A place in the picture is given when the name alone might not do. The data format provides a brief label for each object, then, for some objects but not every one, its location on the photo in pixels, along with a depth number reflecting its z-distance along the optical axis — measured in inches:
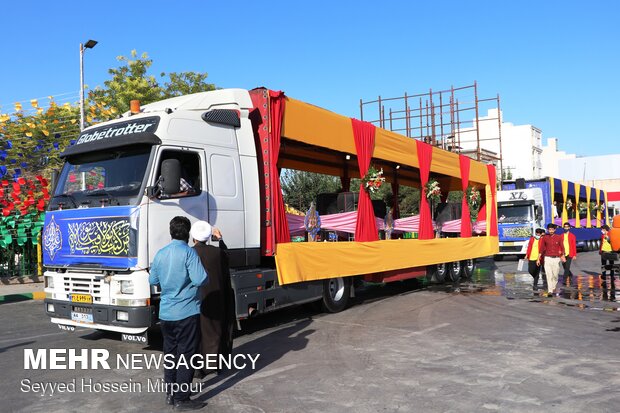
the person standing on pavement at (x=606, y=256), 539.8
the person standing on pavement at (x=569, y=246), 552.1
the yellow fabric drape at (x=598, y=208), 1353.7
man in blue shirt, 173.0
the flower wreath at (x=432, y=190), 508.4
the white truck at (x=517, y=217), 880.3
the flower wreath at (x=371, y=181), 409.7
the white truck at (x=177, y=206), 238.7
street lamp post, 631.2
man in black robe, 213.0
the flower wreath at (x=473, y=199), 597.6
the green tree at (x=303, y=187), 956.6
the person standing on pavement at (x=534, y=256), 516.1
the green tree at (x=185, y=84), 1038.4
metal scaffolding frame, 1107.3
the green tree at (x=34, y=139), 666.2
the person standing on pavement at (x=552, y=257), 478.6
